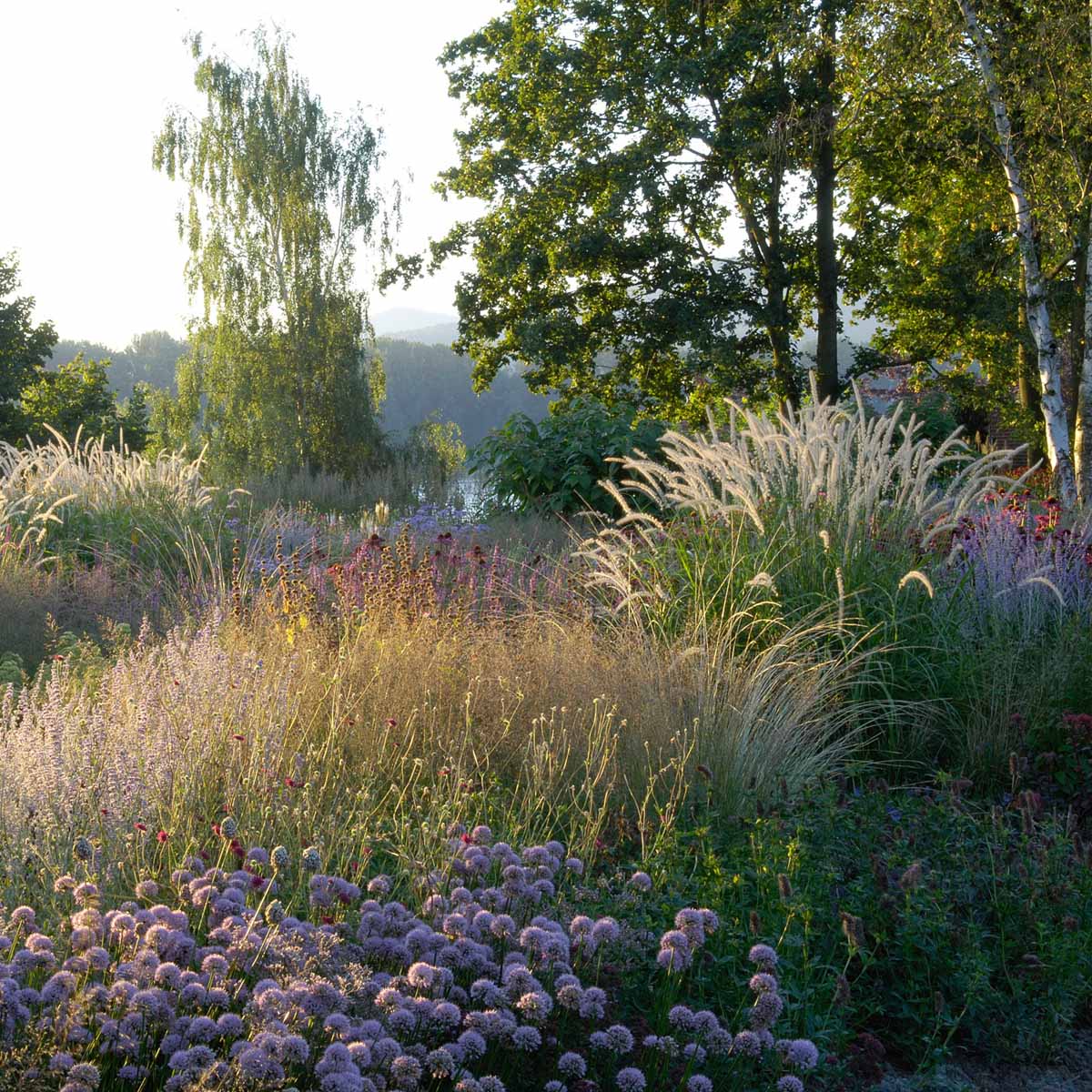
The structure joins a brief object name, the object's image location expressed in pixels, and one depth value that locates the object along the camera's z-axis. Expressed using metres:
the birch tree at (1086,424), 12.43
